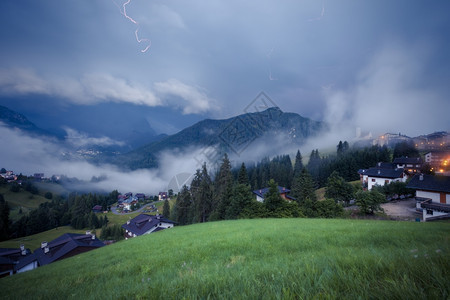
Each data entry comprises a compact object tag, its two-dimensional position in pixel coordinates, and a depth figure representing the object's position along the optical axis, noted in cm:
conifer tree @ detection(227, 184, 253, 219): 2879
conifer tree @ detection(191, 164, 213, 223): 4366
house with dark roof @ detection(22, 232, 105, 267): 3165
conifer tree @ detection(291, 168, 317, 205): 3538
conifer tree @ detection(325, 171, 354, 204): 4066
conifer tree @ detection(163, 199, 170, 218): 7719
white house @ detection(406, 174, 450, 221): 2601
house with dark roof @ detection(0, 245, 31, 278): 3338
